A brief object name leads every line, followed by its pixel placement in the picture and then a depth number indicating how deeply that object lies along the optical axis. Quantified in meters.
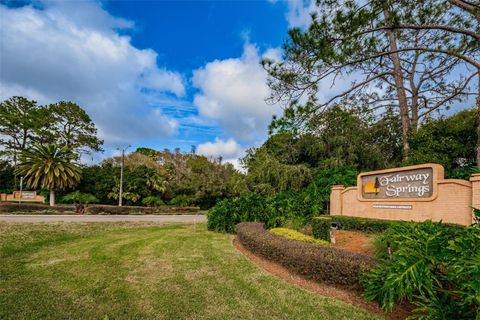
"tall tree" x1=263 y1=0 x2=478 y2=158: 5.20
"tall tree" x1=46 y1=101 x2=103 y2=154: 33.66
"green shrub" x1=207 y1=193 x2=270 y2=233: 11.03
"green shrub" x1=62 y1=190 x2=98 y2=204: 28.91
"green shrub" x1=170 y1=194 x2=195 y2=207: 32.08
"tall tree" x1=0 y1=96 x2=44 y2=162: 31.39
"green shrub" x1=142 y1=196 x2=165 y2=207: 30.58
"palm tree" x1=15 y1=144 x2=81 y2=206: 27.23
